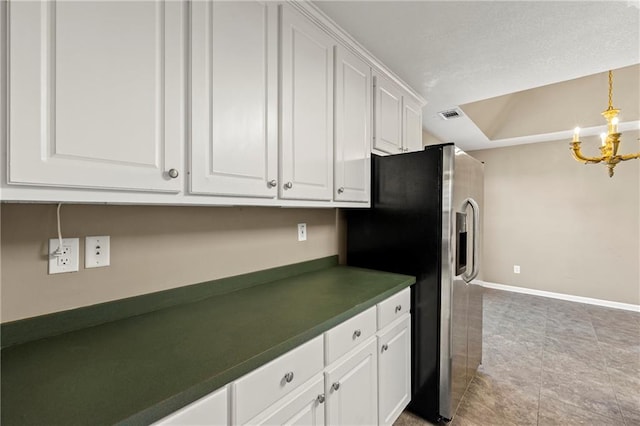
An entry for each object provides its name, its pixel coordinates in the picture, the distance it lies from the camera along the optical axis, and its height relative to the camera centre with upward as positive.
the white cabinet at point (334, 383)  0.85 -0.65
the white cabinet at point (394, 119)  2.11 +0.74
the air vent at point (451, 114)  3.05 +1.06
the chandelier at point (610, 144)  2.40 +0.58
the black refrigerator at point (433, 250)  1.78 -0.25
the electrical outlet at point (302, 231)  1.98 -0.14
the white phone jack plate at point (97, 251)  1.08 -0.15
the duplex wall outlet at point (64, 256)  1.01 -0.16
